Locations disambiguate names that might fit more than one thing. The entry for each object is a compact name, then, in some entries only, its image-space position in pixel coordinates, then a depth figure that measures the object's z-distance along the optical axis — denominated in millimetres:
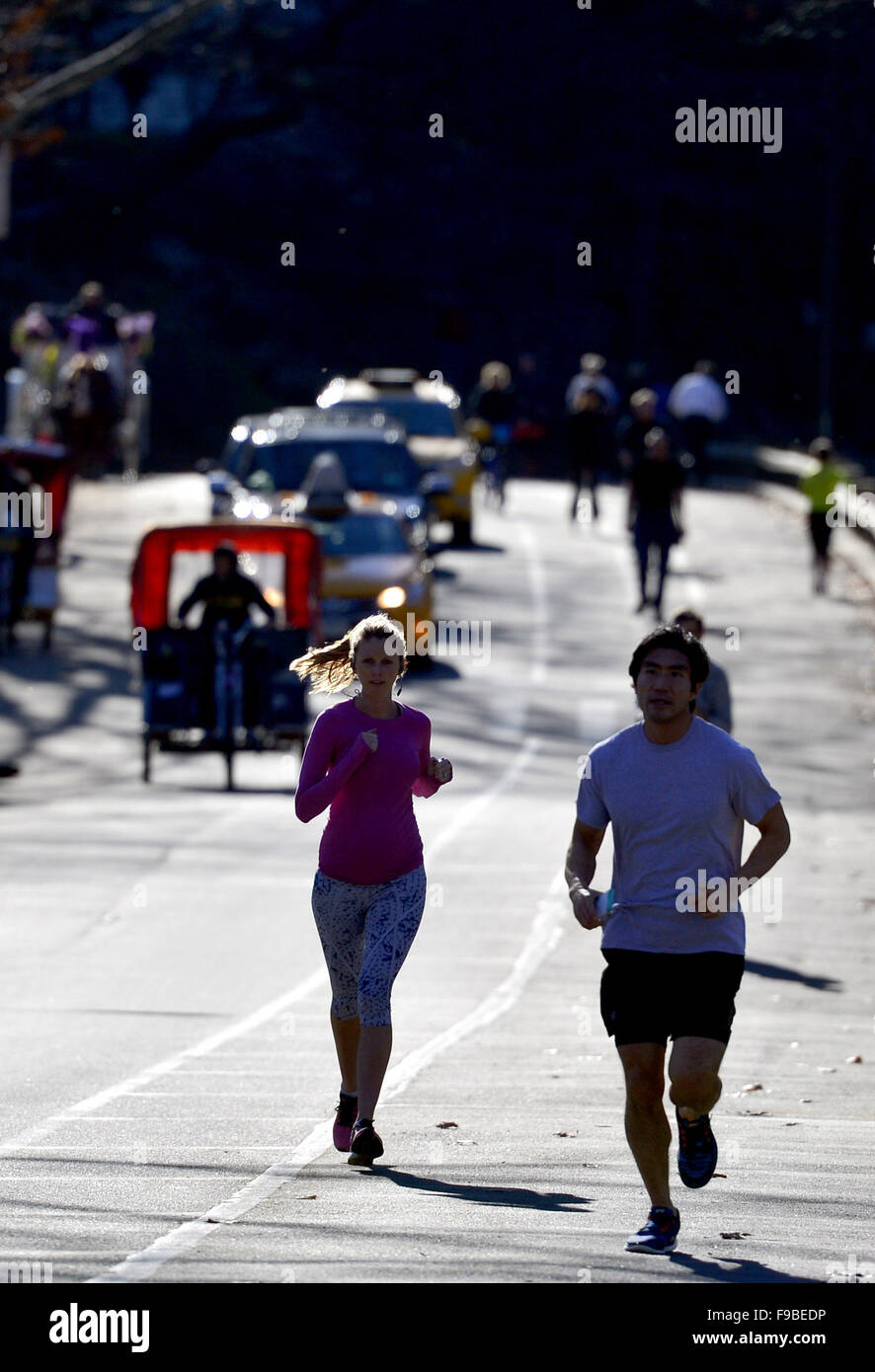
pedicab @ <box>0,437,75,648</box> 27312
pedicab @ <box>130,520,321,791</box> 20891
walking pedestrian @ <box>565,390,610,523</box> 34219
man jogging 7508
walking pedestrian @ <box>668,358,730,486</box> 39781
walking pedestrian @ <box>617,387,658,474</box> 31438
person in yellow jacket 30391
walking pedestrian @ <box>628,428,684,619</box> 27906
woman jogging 8844
